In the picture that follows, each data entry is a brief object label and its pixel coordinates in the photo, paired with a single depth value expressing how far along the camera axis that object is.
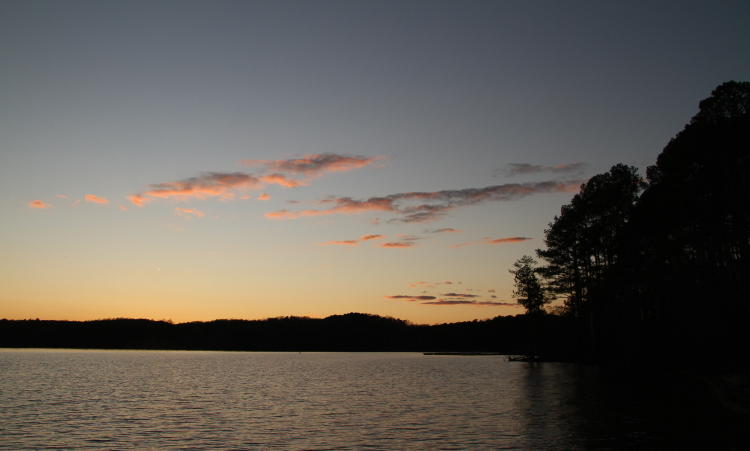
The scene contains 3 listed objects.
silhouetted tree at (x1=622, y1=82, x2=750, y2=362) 36.62
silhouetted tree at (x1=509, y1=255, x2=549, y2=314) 103.31
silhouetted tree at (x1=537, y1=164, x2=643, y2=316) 62.75
